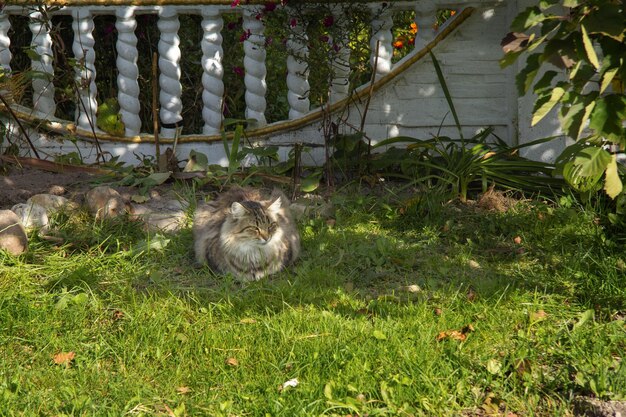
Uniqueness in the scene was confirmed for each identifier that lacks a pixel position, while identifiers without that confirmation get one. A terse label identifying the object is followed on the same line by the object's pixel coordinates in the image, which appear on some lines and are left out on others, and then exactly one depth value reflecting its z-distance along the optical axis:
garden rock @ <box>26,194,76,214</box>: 5.45
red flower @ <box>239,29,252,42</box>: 6.45
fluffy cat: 4.76
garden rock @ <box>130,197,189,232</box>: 5.50
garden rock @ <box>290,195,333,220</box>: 5.66
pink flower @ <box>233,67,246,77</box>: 7.05
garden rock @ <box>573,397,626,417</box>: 3.30
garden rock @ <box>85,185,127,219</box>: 5.39
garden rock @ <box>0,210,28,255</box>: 4.78
